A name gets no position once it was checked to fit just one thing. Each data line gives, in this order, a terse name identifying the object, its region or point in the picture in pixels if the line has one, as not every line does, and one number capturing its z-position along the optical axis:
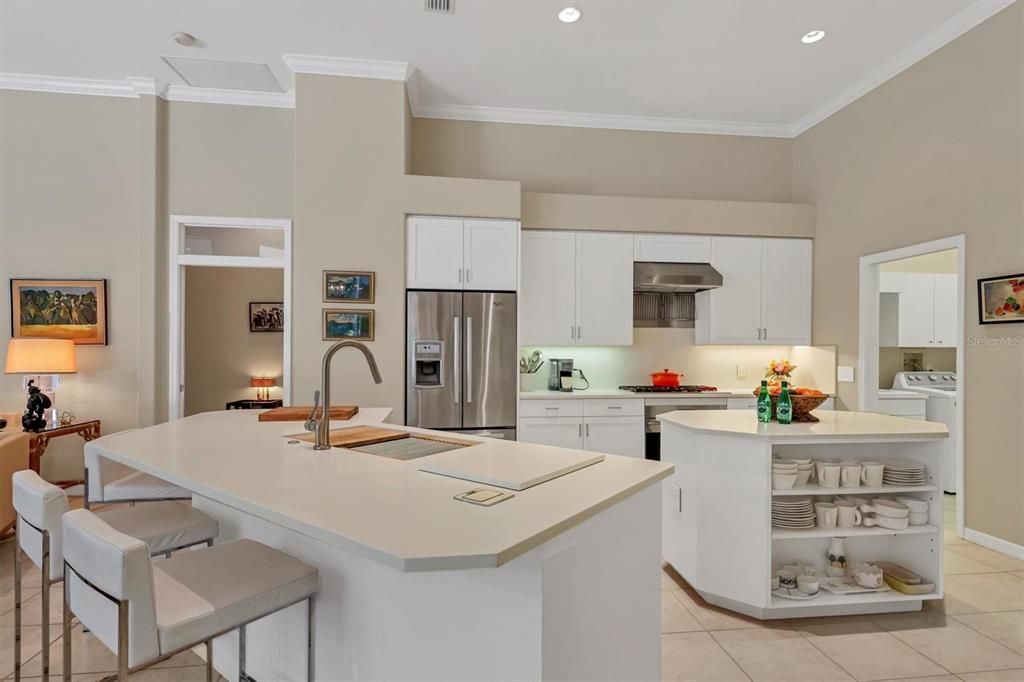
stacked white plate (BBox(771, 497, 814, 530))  2.48
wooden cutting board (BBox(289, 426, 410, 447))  2.00
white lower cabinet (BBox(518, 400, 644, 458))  4.36
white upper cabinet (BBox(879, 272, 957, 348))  5.32
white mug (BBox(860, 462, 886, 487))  2.53
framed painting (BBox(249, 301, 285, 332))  6.00
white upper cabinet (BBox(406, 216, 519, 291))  4.17
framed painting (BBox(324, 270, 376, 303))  4.07
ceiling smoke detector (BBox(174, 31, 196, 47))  3.68
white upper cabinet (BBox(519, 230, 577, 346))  4.58
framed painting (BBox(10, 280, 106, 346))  4.25
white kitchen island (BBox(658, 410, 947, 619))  2.44
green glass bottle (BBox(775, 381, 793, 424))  2.68
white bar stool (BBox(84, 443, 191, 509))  2.14
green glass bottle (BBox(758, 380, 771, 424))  2.72
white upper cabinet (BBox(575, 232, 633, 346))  4.66
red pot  4.87
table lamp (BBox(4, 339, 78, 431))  3.81
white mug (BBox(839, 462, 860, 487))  2.53
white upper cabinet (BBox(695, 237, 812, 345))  4.84
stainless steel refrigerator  4.13
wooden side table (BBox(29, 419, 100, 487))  3.58
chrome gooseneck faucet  1.81
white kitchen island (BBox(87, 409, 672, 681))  1.12
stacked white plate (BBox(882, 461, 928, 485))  2.53
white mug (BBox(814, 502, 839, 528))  2.53
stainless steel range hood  4.65
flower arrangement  2.87
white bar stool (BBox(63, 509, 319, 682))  1.17
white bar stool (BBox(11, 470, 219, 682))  1.57
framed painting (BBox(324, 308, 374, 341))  4.08
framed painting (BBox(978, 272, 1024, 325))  3.12
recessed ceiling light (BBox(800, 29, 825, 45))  3.67
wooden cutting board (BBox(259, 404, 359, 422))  2.56
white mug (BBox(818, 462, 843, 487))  2.52
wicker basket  2.72
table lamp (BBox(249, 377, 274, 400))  5.88
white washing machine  4.45
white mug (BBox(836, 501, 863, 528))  2.54
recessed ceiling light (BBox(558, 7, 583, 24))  3.42
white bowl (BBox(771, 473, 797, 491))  2.45
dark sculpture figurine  3.77
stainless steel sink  1.84
